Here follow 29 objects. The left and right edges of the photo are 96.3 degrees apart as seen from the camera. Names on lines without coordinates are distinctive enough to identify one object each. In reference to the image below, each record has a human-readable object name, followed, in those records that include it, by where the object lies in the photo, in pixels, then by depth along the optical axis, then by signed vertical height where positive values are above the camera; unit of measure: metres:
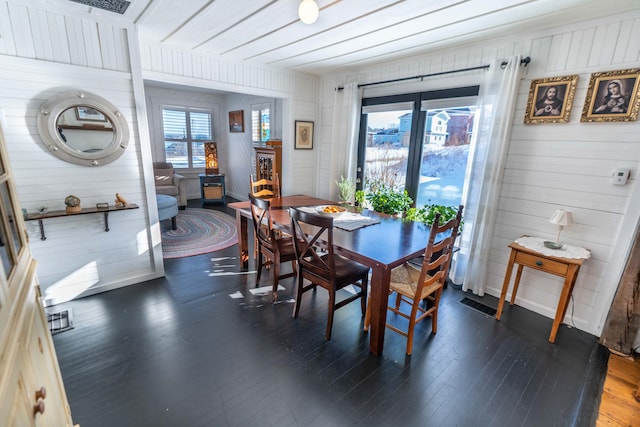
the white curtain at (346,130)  3.85 +0.24
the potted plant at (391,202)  3.23 -0.58
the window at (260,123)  5.59 +0.43
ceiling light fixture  1.79 +0.84
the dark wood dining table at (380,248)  1.90 -0.68
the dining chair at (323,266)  2.03 -0.93
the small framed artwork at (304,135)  4.33 +0.17
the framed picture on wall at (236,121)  6.35 +0.51
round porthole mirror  2.26 +0.08
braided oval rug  3.82 -1.38
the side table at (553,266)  2.11 -0.83
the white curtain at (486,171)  2.53 -0.16
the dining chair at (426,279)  1.92 -0.97
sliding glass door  3.08 +0.10
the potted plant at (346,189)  3.90 -0.55
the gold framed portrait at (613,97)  2.02 +0.44
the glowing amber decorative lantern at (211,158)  6.65 -0.35
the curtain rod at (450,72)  2.41 +0.80
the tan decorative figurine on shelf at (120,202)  2.63 -0.57
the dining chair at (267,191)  3.54 -0.59
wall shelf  2.23 -0.61
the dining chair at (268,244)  2.58 -0.94
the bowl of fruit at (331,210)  2.90 -0.64
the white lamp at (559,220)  2.21 -0.48
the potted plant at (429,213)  2.81 -0.62
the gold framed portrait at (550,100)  2.27 +0.45
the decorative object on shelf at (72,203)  2.37 -0.54
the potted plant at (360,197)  3.76 -0.62
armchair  5.59 -0.82
